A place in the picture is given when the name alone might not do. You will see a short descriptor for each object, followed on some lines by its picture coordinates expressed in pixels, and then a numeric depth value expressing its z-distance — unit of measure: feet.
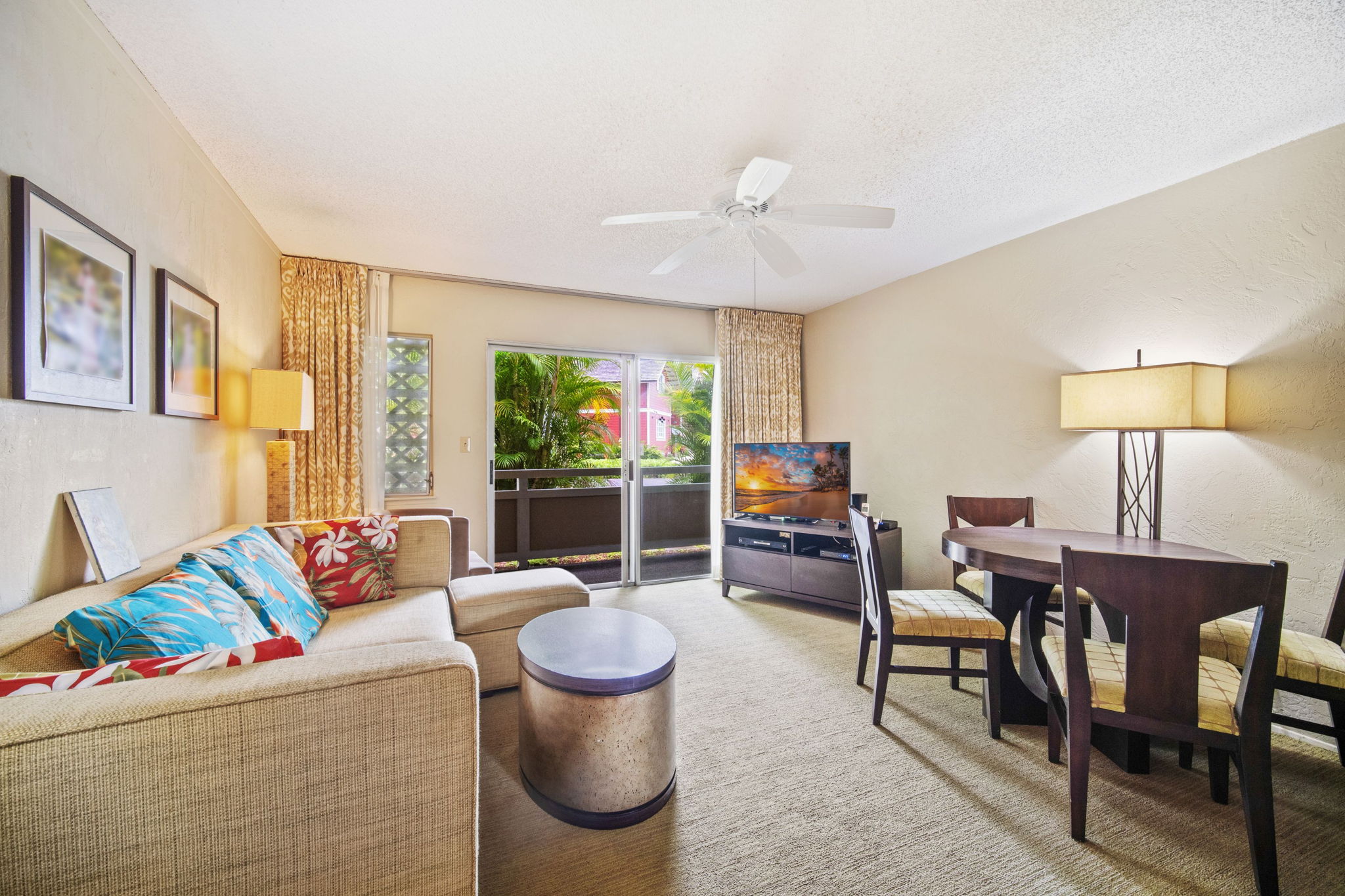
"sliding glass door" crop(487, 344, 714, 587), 15.39
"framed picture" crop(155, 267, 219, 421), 6.56
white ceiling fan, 6.51
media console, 12.37
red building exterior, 15.71
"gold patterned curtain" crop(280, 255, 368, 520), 11.85
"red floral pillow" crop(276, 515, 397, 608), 7.72
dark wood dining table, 6.37
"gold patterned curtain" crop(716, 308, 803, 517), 15.97
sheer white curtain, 12.55
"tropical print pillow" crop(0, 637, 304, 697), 3.00
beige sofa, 2.62
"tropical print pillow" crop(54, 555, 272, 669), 3.69
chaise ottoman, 8.23
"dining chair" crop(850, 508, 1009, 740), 7.22
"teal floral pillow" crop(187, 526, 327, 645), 5.55
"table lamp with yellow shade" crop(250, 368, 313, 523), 9.36
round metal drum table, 5.41
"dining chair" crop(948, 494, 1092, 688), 9.70
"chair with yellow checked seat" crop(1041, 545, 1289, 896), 4.64
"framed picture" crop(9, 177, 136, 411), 4.34
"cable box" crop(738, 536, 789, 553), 13.50
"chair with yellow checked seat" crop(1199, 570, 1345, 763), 5.63
